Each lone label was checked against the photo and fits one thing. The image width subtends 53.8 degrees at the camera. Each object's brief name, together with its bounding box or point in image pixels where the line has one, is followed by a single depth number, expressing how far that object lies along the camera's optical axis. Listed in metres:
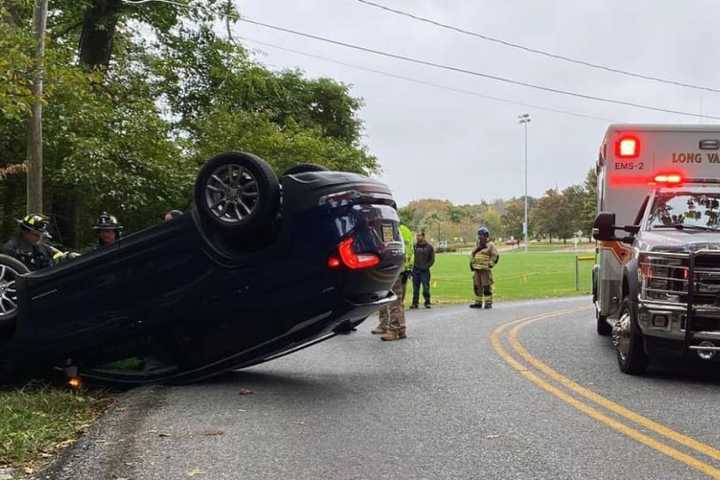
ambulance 6.36
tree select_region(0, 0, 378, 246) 12.09
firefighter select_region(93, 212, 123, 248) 7.97
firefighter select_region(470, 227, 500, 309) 15.65
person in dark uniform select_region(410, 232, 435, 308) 16.45
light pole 91.62
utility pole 10.41
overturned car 6.11
